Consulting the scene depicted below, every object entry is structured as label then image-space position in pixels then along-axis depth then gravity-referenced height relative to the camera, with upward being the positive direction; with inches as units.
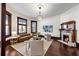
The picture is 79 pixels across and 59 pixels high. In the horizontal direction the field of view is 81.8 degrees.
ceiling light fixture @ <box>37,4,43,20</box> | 91.6 +34.8
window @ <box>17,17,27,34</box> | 100.4 +9.3
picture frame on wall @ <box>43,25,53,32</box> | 127.6 +3.3
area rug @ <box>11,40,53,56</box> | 78.8 -38.2
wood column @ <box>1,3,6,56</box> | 53.7 +10.8
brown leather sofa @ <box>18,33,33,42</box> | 106.4 -16.6
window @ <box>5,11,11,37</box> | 93.2 +11.0
